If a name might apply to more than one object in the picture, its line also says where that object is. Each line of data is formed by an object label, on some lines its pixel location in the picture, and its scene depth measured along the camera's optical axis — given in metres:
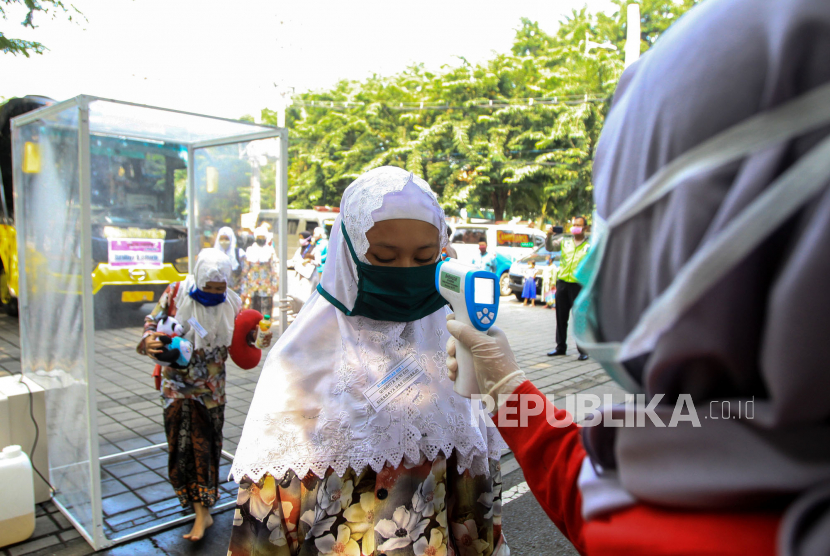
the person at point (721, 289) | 0.51
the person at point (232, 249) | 4.48
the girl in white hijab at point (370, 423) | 1.54
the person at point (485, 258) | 13.32
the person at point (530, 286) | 13.36
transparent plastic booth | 3.13
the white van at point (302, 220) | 17.67
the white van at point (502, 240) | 15.51
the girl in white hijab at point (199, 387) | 3.38
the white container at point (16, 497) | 2.99
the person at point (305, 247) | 10.45
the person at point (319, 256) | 7.94
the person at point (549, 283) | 13.10
